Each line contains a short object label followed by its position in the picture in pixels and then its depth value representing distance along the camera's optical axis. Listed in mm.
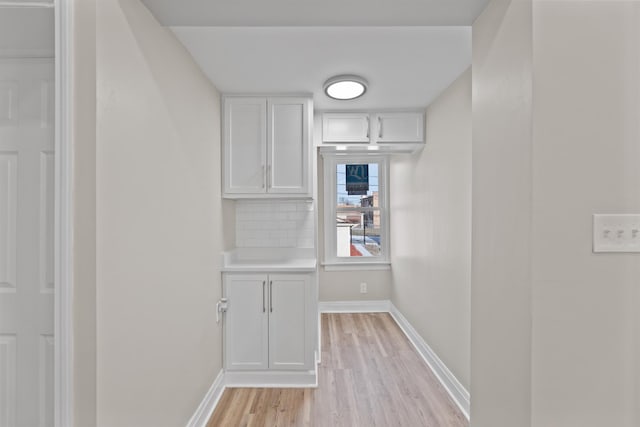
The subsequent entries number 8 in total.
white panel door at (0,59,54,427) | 1372
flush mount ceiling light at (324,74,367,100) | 2623
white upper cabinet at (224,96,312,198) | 3004
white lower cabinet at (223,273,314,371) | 2914
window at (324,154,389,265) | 5012
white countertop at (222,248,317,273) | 2901
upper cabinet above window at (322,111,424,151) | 3400
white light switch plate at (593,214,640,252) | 1276
